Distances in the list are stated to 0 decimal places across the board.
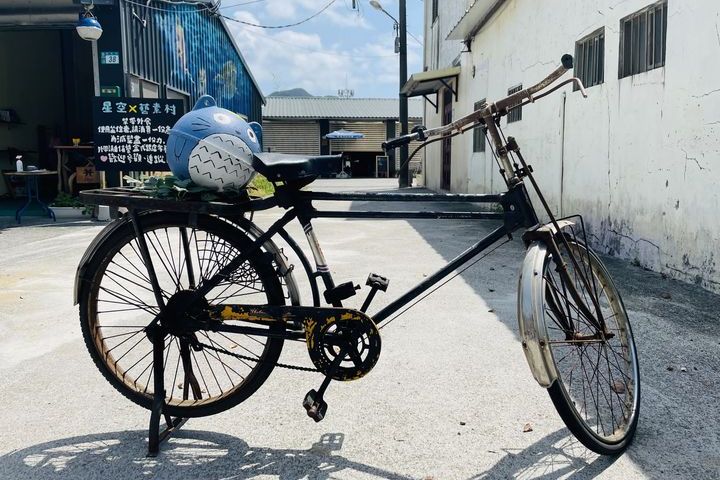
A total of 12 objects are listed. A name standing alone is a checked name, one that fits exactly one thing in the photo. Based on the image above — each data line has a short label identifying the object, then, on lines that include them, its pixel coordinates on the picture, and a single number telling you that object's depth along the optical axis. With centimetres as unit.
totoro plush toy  244
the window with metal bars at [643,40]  587
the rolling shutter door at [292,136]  3275
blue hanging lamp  993
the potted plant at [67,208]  1082
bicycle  243
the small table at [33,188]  1042
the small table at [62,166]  1229
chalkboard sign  1008
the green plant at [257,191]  266
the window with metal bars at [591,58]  719
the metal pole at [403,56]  2167
